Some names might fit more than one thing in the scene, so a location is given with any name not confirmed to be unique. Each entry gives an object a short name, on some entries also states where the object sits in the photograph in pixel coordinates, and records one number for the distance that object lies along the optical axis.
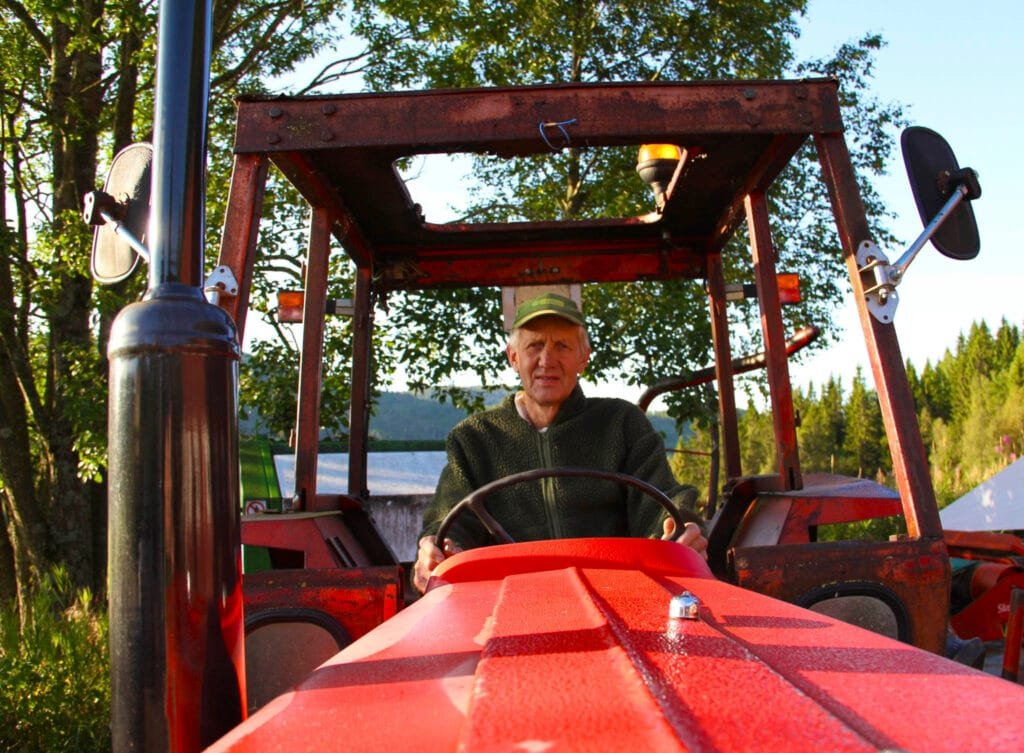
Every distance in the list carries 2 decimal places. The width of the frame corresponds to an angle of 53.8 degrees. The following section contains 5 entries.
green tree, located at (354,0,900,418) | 9.42
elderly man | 3.02
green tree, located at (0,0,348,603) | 7.93
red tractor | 1.05
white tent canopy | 9.49
